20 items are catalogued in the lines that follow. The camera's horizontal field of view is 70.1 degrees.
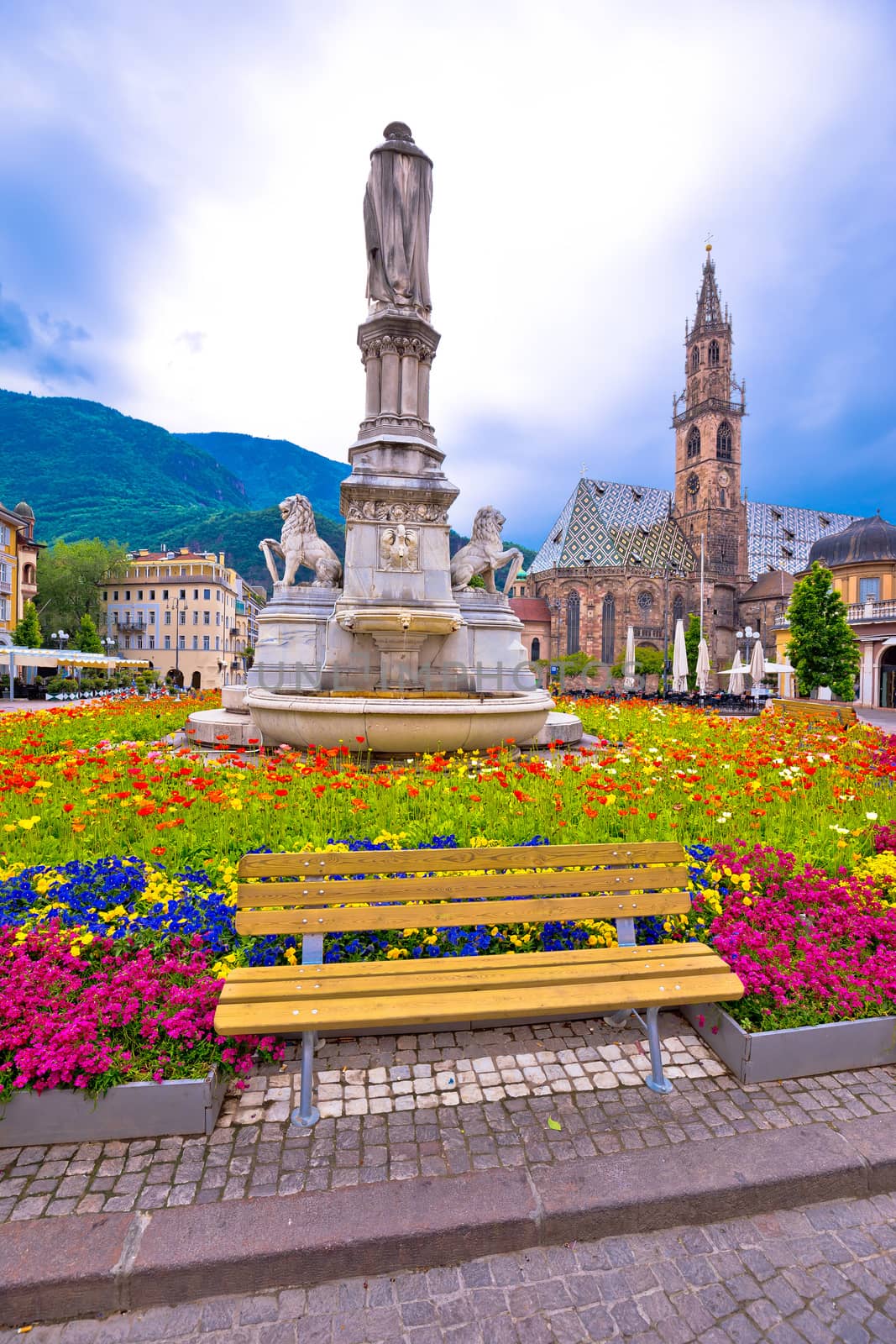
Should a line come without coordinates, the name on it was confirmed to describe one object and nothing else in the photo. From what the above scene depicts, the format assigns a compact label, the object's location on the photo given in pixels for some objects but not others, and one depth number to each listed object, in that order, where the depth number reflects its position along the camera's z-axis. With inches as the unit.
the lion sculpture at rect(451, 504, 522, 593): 518.0
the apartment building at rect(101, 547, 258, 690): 2687.0
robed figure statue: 494.3
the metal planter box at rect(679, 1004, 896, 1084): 117.1
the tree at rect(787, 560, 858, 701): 984.3
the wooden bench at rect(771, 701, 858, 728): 521.3
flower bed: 110.7
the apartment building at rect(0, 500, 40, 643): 1831.9
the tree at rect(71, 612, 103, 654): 2153.5
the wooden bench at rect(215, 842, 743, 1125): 104.1
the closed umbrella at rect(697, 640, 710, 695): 1302.9
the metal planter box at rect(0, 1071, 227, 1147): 97.8
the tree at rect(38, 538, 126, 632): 2549.2
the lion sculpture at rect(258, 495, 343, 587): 520.4
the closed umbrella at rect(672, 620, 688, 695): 1206.3
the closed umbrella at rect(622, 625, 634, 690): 1608.0
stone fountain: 446.9
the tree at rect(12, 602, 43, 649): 1814.7
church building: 2800.2
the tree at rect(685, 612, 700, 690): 2500.1
